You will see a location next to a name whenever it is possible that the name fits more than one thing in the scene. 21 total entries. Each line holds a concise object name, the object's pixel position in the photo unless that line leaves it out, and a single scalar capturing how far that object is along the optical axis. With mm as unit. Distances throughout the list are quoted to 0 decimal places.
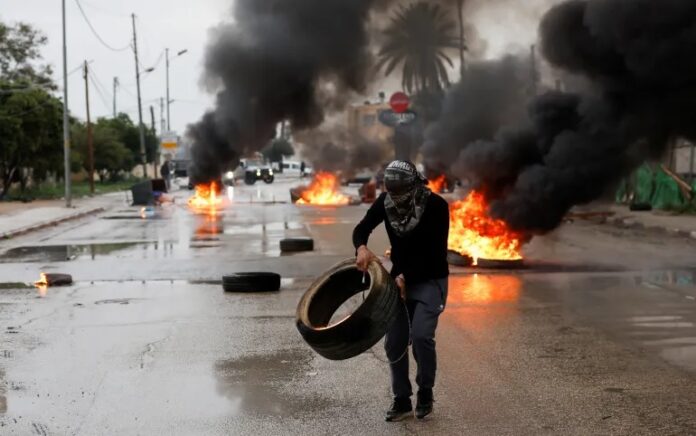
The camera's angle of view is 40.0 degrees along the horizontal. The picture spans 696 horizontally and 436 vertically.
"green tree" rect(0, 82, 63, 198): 41094
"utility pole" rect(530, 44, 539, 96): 19688
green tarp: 28594
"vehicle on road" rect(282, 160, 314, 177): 101500
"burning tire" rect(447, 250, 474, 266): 14328
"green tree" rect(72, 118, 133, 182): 66812
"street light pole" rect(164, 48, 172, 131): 78025
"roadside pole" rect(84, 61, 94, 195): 51750
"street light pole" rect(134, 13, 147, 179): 61112
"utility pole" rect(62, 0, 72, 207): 36438
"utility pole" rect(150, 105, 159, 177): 84938
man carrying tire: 5918
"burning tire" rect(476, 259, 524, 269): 14094
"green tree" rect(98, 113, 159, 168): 80375
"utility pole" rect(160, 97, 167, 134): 114950
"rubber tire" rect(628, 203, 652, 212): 28781
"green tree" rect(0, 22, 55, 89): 66625
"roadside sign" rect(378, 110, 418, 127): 30953
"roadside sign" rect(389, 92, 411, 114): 30844
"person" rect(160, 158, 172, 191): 58969
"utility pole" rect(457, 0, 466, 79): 20272
